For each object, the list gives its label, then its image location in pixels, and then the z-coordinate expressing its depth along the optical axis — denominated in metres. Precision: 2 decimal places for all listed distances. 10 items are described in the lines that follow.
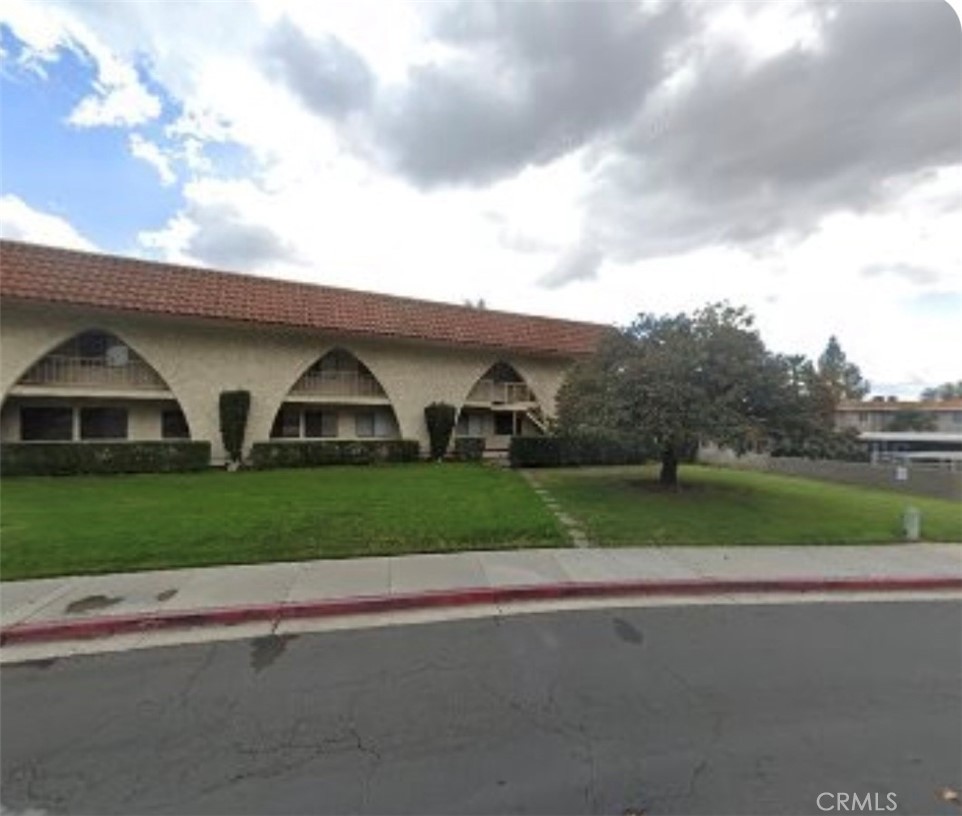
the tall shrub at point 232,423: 24.77
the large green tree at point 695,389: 15.61
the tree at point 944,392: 106.69
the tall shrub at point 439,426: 28.98
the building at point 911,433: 63.31
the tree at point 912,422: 74.22
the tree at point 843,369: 90.31
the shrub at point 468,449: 29.36
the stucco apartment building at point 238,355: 22.75
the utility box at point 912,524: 13.03
